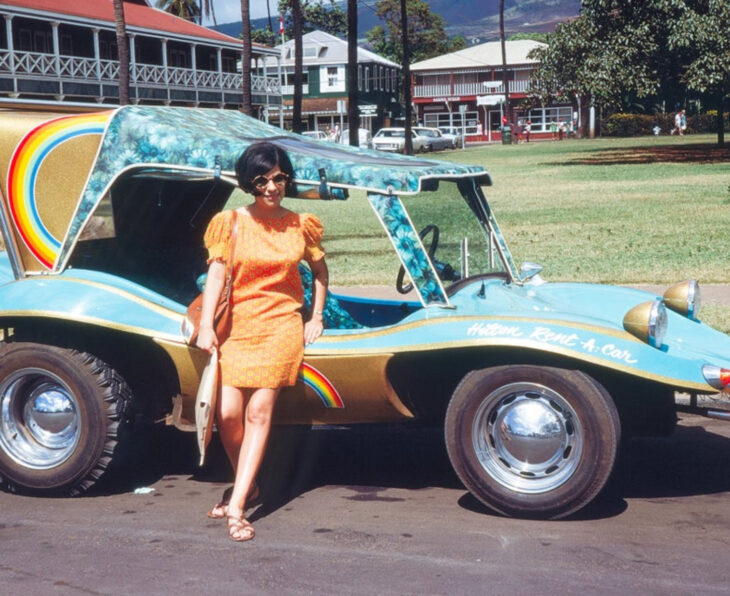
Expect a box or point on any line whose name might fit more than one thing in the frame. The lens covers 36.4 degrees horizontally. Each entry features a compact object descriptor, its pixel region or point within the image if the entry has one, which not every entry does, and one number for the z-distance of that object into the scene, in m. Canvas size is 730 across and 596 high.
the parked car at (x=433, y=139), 60.73
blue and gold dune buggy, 4.97
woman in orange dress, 5.06
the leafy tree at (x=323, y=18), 104.32
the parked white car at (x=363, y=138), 57.38
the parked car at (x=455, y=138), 63.66
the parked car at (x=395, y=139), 58.44
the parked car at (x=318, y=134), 66.64
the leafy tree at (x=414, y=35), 101.88
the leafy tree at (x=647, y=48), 31.81
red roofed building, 41.81
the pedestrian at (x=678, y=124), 64.75
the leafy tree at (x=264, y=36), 103.69
